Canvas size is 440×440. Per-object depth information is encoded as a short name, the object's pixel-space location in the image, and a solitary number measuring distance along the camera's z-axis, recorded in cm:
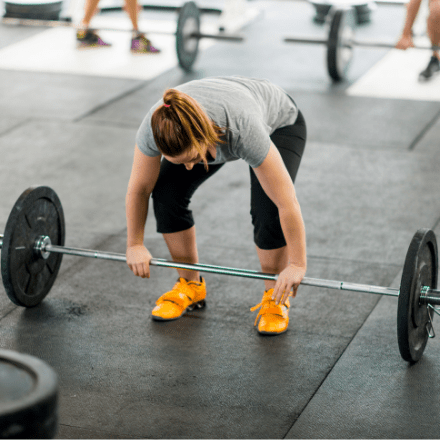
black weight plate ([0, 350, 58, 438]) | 369
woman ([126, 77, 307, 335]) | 459
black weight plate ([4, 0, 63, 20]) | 1064
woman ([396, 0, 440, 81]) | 760
